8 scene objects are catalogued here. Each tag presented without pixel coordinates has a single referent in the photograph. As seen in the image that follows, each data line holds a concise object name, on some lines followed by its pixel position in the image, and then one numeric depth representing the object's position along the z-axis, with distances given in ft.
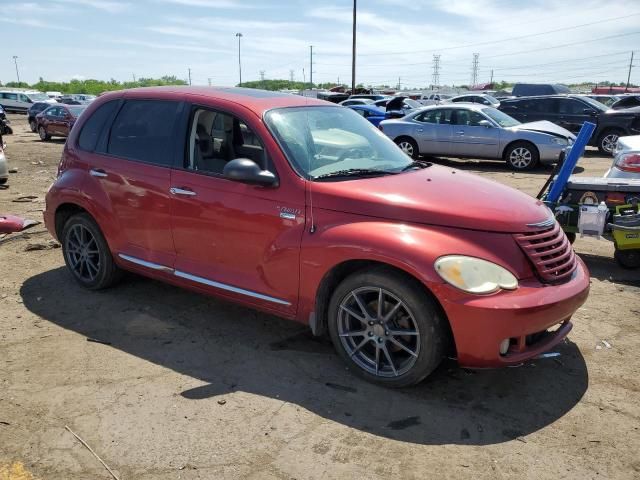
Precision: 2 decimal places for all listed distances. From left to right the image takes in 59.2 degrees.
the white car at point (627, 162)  21.06
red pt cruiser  10.76
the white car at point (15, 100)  143.33
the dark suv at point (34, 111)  85.87
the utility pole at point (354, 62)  129.29
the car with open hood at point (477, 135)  44.42
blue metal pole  19.72
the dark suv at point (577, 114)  52.34
